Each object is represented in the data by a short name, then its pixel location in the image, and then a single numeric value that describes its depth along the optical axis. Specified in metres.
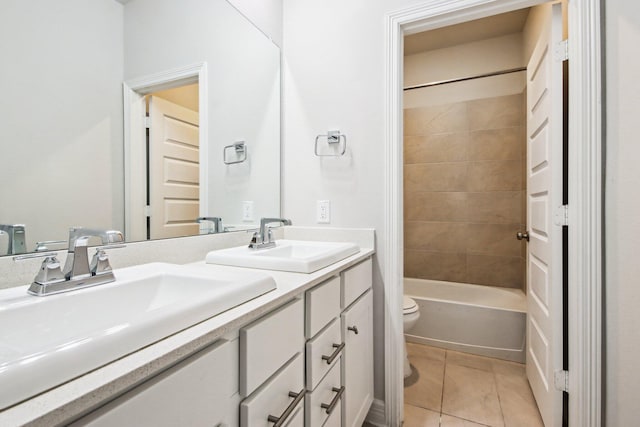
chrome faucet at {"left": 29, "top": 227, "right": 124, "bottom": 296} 0.66
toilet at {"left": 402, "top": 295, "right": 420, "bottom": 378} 1.93
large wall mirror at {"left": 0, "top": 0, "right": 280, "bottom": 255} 0.76
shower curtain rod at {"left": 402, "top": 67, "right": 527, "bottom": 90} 2.63
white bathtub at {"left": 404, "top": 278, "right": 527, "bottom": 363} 2.14
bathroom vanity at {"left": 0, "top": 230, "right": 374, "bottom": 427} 0.38
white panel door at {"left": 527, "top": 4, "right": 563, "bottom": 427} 1.33
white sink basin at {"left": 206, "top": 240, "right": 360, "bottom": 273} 0.99
